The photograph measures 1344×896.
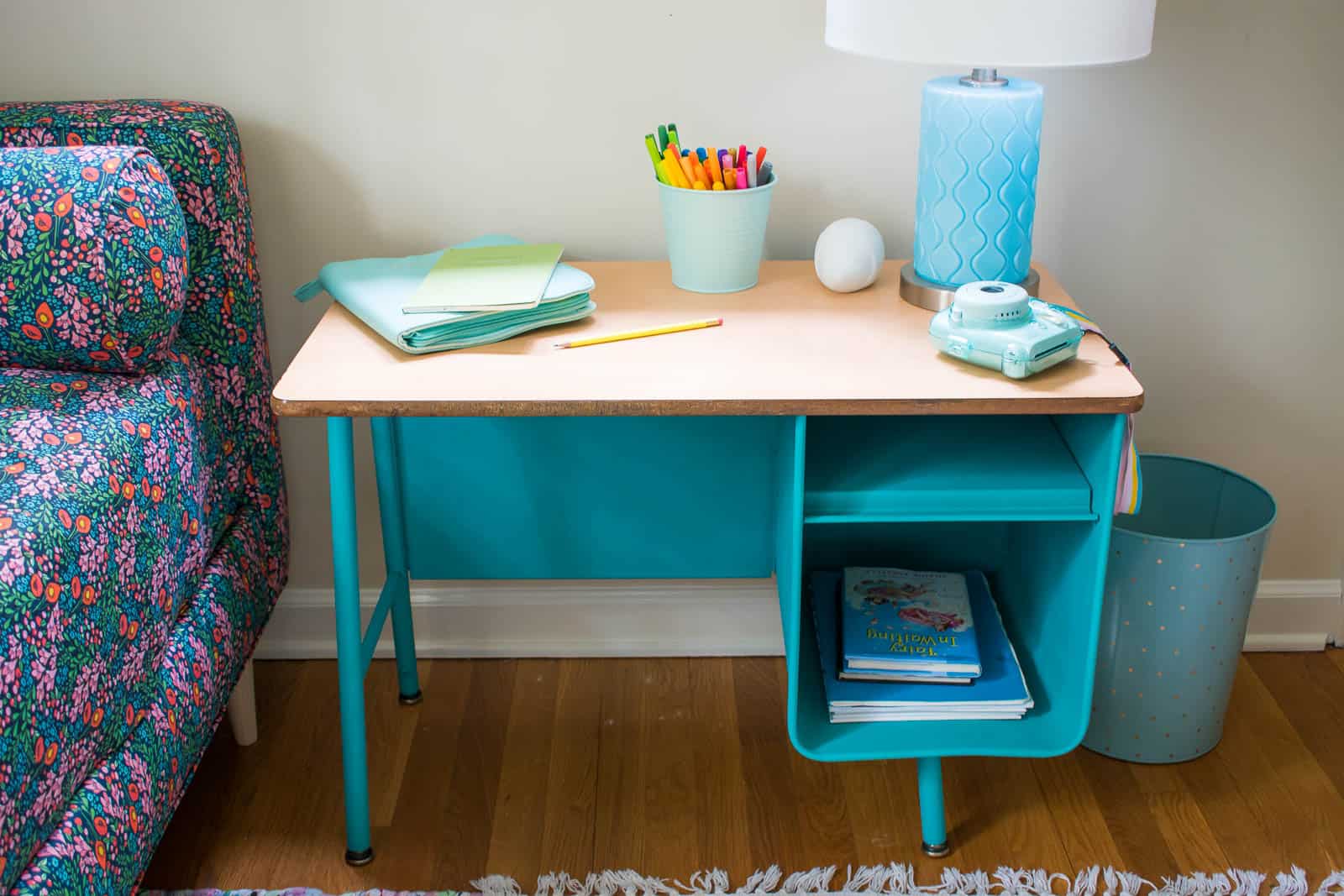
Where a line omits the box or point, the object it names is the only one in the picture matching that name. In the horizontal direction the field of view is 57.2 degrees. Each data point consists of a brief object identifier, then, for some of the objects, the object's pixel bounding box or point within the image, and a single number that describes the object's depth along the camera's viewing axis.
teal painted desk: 1.22
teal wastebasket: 1.55
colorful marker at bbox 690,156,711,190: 1.43
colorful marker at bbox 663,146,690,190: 1.43
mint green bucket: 1.42
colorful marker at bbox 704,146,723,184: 1.43
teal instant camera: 1.22
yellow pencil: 1.34
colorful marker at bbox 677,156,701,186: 1.43
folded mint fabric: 1.31
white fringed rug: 1.47
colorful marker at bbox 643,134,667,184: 1.44
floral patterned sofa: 1.07
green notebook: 1.32
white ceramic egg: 1.46
